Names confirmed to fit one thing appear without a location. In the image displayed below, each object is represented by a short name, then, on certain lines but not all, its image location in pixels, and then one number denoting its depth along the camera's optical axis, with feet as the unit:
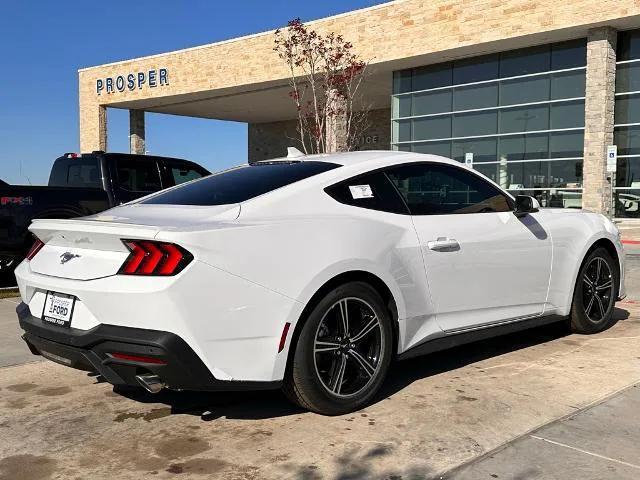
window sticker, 12.66
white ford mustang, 10.07
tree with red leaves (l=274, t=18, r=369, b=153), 74.43
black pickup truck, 26.40
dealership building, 67.15
